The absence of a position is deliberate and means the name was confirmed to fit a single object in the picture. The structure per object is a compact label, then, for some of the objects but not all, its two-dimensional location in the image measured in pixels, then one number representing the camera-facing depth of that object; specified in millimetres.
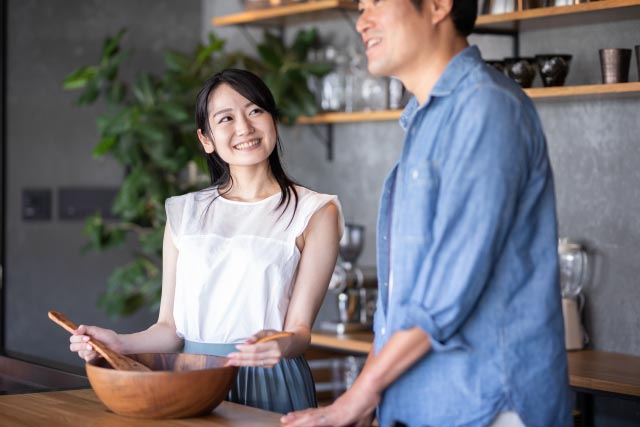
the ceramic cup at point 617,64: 3311
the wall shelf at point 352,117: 4051
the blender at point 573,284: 3518
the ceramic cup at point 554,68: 3469
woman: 2297
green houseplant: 4598
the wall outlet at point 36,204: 4879
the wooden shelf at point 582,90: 3252
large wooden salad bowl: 1841
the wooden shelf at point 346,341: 3803
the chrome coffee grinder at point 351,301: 4051
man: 1621
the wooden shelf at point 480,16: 3318
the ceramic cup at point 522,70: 3521
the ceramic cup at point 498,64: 3537
